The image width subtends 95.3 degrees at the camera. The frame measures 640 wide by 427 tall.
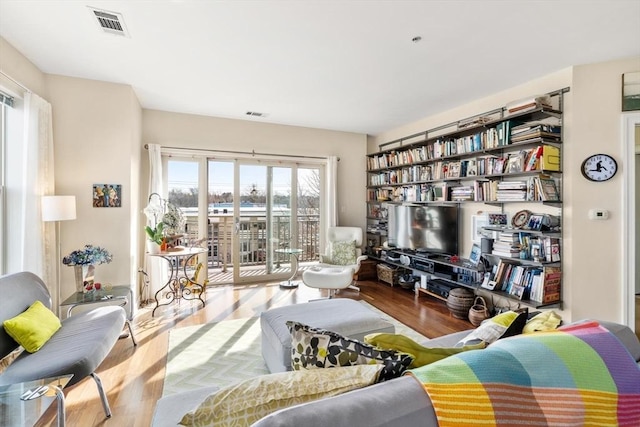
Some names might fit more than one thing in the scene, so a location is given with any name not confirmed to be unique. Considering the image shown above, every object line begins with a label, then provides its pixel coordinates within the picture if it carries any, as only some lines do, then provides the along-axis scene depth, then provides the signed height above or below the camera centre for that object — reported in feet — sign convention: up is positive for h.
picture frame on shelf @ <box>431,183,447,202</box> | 12.62 +0.84
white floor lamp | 8.52 +0.10
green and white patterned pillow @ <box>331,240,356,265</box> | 14.71 -2.14
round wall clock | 8.47 +1.26
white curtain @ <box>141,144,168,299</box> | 12.66 -2.02
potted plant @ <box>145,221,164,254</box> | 11.10 -0.94
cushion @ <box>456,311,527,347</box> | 4.12 -1.73
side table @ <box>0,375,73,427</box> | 4.32 -2.90
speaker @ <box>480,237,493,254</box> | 10.78 -1.29
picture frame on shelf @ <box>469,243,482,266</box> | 11.06 -1.70
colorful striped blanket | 2.41 -1.57
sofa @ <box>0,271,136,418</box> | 5.13 -2.65
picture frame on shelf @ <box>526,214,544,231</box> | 9.26 -0.38
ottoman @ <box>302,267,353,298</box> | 12.12 -2.86
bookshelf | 9.04 +1.25
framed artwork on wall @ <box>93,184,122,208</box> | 10.19 +0.57
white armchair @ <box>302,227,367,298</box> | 12.17 -2.54
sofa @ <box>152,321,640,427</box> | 2.12 -1.52
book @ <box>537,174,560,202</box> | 8.89 +0.65
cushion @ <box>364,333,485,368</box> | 3.26 -1.60
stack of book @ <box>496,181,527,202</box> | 9.45 +0.65
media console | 11.25 -2.59
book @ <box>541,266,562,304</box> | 8.93 -2.26
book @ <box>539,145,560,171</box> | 8.89 +1.59
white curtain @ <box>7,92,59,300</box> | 8.30 +0.57
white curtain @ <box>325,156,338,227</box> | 16.47 +1.18
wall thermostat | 8.55 -0.11
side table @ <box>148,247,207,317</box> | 11.53 -3.35
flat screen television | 12.37 -0.80
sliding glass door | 14.55 +0.00
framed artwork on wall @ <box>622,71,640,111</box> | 8.34 +3.42
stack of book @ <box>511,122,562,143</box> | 8.95 +2.47
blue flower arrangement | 8.77 -1.39
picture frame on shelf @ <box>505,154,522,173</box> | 9.52 +1.55
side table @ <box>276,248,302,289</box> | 14.61 -3.23
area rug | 6.98 -3.98
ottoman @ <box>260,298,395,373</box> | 6.24 -2.63
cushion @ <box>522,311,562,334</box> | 4.08 -1.62
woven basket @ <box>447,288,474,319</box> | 10.75 -3.42
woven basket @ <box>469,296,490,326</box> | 10.09 -3.55
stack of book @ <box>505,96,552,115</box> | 8.94 +3.35
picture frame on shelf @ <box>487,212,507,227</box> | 10.55 -0.32
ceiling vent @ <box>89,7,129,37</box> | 6.55 +4.47
